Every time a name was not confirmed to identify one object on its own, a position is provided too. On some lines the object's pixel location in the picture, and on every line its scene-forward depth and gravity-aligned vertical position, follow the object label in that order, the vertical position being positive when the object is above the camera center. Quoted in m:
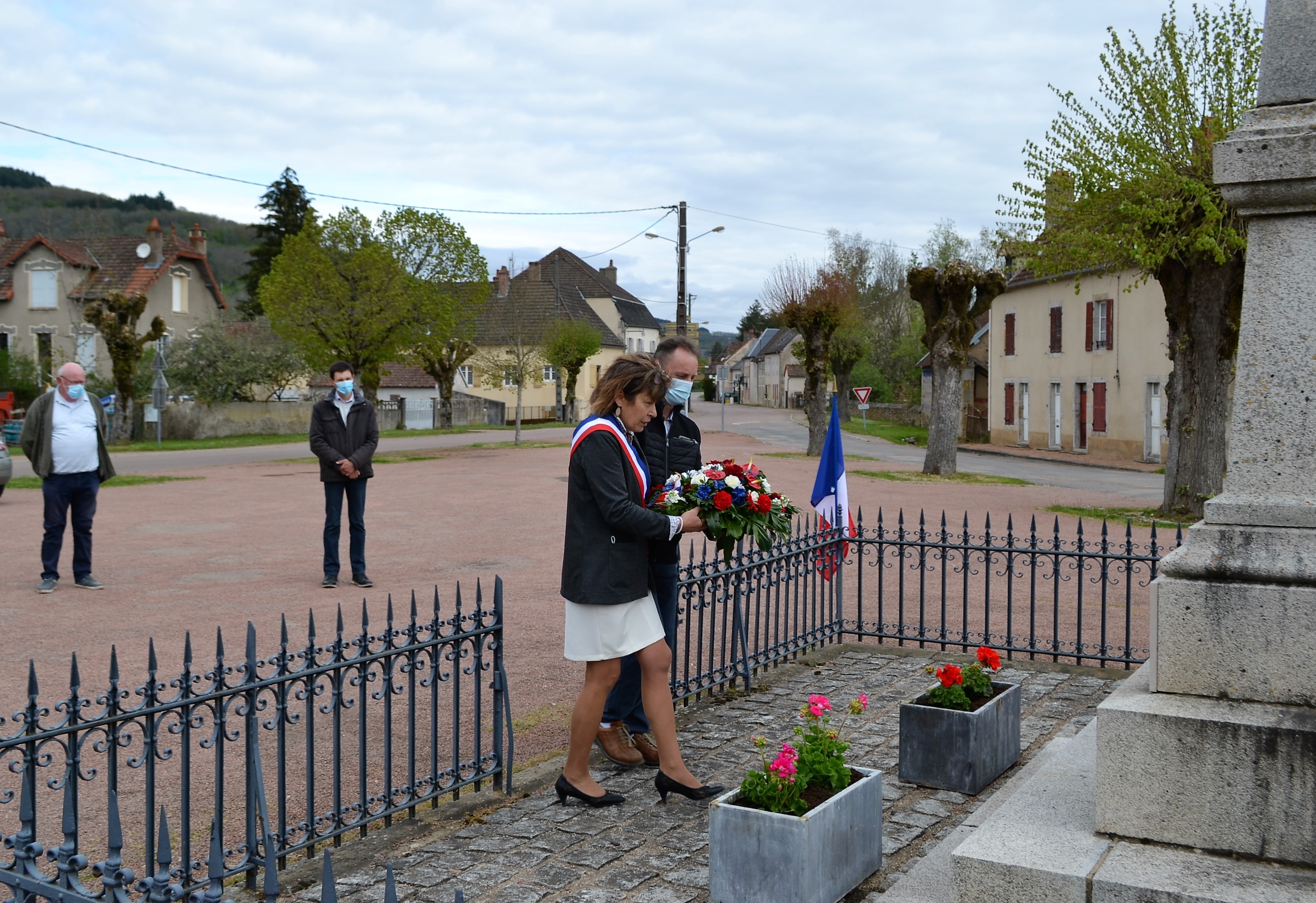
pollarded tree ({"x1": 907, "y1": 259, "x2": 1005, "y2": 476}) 24.61 +1.70
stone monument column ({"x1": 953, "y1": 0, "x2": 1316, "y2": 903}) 3.25 -0.84
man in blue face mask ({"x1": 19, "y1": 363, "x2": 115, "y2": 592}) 9.69 -0.43
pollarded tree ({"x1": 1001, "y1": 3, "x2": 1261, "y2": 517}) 15.02 +2.68
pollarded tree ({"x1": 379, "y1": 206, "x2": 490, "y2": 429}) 36.59 +4.80
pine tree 67.38 +11.27
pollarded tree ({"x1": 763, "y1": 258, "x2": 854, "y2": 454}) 30.42 +2.33
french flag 8.13 -0.65
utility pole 30.62 +3.89
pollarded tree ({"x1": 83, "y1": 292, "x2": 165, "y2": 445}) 30.81 +1.97
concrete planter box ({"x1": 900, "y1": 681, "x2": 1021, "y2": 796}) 5.11 -1.58
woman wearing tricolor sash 4.61 -0.67
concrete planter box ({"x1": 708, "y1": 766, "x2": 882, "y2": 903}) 3.78 -1.54
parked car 18.28 -1.05
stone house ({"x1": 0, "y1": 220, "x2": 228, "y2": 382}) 47.94 +5.08
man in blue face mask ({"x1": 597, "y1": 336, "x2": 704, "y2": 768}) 5.47 -0.72
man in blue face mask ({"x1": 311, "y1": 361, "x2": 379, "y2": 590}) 10.12 -0.44
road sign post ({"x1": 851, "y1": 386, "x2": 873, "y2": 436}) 37.41 +0.40
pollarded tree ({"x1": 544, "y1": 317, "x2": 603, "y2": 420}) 53.16 +2.79
